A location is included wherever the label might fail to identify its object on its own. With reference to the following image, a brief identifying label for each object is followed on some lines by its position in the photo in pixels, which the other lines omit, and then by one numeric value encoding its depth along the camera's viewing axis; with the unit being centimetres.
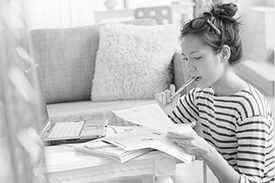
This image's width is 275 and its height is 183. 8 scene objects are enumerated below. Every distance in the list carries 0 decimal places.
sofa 246
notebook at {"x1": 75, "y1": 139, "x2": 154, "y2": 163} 121
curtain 425
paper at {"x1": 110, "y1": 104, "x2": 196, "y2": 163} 122
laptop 143
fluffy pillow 237
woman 118
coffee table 123
